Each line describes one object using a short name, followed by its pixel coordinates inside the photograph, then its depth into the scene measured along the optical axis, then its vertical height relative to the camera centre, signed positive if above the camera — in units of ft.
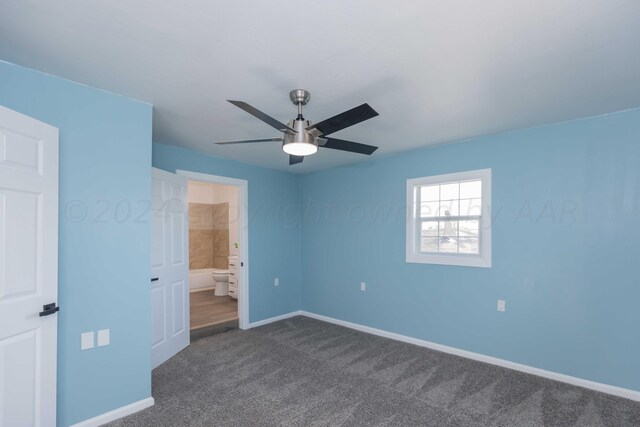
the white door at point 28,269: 5.91 -1.09
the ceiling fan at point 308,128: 6.52 +1.93
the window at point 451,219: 11.74 -0.16
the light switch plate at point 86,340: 7.50 -2.98
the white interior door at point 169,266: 11.10 -1.93
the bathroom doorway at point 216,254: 15.53 -2.93
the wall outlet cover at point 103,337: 7.78 -3.00
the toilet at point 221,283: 22.47 -4.83
